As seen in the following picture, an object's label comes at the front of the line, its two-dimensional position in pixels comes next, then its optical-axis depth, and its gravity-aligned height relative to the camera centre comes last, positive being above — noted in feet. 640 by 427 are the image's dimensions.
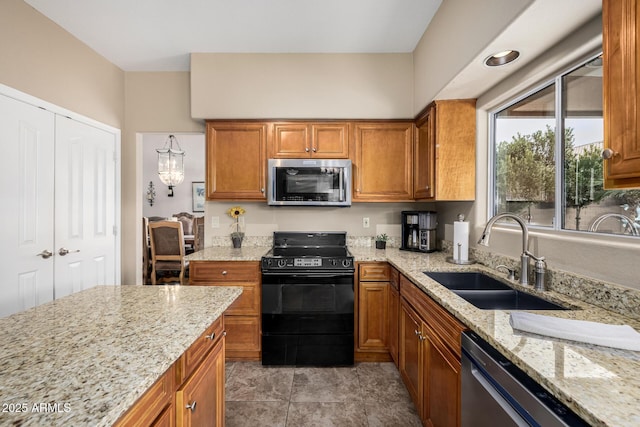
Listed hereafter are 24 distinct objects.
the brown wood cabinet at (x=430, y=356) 4.14 -2.57
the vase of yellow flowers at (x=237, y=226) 9.53 -0.52
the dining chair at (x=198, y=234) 16.28 -1.36
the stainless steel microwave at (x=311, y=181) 8.73 +0.94
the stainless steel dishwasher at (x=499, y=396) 2.33 -1.79
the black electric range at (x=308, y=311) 7.72 -2.72
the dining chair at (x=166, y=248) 12.19 -1.62
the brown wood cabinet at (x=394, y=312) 7.27 -2.67
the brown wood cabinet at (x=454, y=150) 7.30 +1.60
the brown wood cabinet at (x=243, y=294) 7.95 -2.30
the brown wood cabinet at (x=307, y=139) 9.00 +2.31
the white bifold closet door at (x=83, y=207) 7.76 +0.14
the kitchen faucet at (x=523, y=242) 4.95 -0.55
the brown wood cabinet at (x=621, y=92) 2.68 +1.18
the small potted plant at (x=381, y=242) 9.31 -1.00
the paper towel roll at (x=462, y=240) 6.87 -0.69
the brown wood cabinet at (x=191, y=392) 2.50 -1.95
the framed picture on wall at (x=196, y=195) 21.12 +1.23
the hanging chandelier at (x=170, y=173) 15.44 +2.12
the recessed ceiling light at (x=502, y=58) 5.16 +2.91
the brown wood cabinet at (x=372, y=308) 7.95 -2.71
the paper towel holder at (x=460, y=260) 6.81 -1.19
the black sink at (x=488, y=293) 4.71 -1.53
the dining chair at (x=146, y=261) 12.31 -2.31
